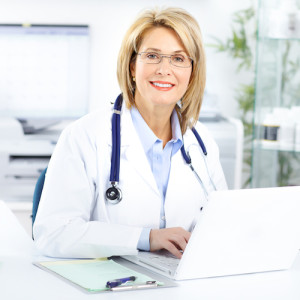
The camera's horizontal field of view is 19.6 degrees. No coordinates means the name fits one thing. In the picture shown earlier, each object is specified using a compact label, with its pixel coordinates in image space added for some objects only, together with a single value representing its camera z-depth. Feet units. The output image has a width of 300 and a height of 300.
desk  5.28
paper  5.43
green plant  12.70
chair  7.00
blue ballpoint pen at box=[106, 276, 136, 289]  5.34
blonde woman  6.12
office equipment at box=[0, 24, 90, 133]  12.61
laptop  5.32
